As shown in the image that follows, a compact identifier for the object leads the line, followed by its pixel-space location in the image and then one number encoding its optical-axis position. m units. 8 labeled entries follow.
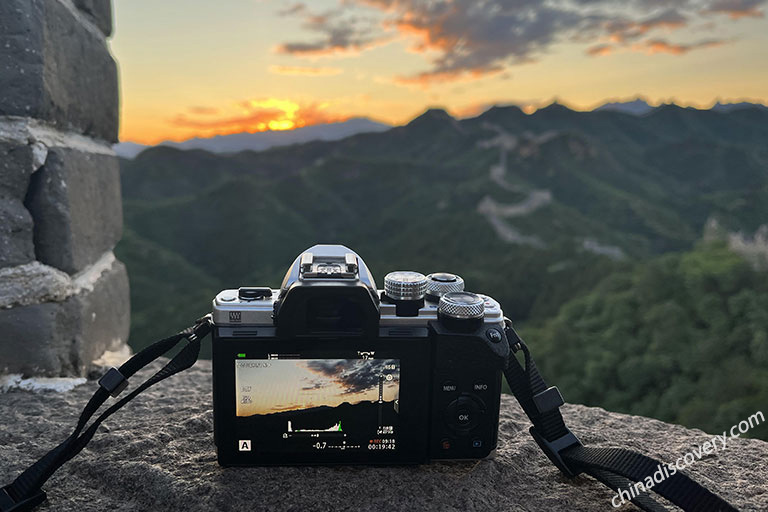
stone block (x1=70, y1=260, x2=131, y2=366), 0.31
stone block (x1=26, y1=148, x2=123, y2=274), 0.28
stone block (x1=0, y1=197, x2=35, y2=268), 0.27
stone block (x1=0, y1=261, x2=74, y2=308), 0.28
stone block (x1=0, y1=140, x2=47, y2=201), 0.27
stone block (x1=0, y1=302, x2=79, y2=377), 0.28
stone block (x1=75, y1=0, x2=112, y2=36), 0.32
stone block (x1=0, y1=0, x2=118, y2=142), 0.27
